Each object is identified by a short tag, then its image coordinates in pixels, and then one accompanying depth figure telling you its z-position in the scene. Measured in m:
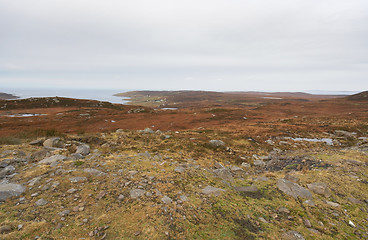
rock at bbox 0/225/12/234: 4.06
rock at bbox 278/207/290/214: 5.85
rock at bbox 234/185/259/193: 7.30
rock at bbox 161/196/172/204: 5.82
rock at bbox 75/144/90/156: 10.89
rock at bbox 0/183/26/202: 5.47
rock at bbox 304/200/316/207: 6.25
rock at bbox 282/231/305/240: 4.69
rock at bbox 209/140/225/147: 14.93
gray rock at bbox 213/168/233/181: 8.62
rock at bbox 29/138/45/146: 12.53
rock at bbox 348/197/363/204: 6.58
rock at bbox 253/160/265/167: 12.00
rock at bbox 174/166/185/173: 8.65
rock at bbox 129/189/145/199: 6.08
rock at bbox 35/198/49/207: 5.25
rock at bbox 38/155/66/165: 8.62
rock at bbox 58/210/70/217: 4.88
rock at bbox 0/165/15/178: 7.23
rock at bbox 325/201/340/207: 6.29
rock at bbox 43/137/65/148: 12.22
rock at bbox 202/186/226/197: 6.66
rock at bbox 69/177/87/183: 6.78
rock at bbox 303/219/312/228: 5.18
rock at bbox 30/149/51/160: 9.45
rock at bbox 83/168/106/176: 7.57
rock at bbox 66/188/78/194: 6.04
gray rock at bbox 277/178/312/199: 6.86
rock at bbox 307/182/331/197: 7.03
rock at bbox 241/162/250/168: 11.55
